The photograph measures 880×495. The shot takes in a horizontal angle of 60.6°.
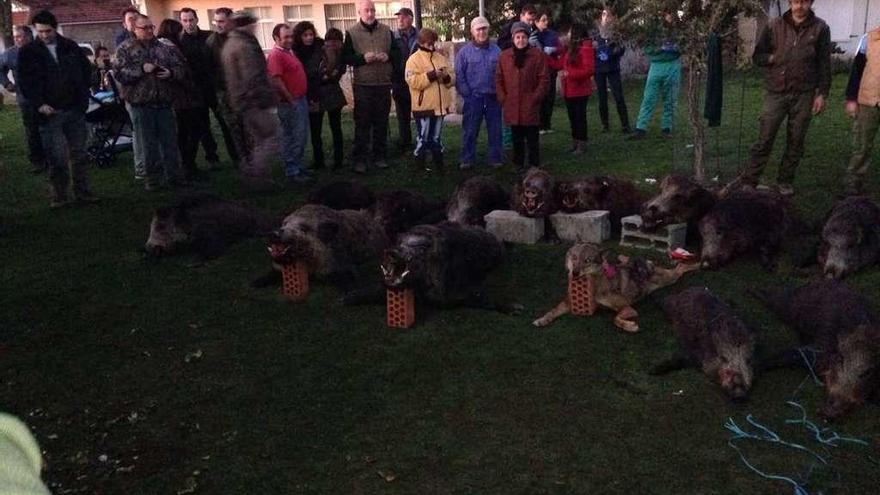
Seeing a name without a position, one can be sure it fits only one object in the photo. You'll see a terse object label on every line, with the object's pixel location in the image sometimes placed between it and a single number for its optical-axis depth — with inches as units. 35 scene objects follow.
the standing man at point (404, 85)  463.5
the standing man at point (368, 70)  407.2
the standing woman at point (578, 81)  441.7
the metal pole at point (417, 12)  639.1
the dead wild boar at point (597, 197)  294.2
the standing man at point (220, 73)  379.6
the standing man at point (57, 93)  344.2
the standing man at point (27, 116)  432.5
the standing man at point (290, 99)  383.9
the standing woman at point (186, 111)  394.3
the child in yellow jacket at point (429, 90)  415.5
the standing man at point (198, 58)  407.5
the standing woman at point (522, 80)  387.9
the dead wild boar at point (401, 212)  299.3
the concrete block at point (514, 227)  291.0
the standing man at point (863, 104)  310.7
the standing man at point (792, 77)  313.7
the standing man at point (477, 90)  406.9
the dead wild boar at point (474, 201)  304.0
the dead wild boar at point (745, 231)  252.4
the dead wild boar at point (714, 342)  176.6
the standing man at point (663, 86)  452.8
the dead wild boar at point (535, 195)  289.4
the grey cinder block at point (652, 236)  272.1
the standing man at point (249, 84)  317.4
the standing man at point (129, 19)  397.9
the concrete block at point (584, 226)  286.0
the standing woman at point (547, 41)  448.8
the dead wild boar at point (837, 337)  164.9
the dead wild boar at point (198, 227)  294.8
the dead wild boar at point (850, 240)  235.6
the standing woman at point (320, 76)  414.6
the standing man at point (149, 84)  370.0
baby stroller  474.6
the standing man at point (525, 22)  436.9
